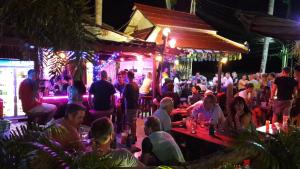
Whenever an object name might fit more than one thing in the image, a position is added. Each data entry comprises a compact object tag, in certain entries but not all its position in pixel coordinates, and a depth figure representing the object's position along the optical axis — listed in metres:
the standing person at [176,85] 14.32
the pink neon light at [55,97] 8.41
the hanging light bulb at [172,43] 10.16
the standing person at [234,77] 19.42
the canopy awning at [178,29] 11.86
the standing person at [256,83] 11.85
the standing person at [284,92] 8.19
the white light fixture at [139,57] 12.14
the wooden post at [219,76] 13.93
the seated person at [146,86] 11.18
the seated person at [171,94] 8.72
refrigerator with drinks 9.78
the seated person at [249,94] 9.27
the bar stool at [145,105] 11.11
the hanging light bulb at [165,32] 9.04
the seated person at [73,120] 4.11
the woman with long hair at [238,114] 5.92
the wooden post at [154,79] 10.14
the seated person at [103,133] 3.61
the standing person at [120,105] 8.90
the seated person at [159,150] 3.92
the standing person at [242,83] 13.39
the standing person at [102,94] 7.25
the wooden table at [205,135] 5.04
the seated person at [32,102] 6.39
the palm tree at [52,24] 2.40
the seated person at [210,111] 6.37
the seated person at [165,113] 5.70
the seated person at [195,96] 9.18
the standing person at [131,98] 7.95
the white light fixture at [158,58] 10.06
